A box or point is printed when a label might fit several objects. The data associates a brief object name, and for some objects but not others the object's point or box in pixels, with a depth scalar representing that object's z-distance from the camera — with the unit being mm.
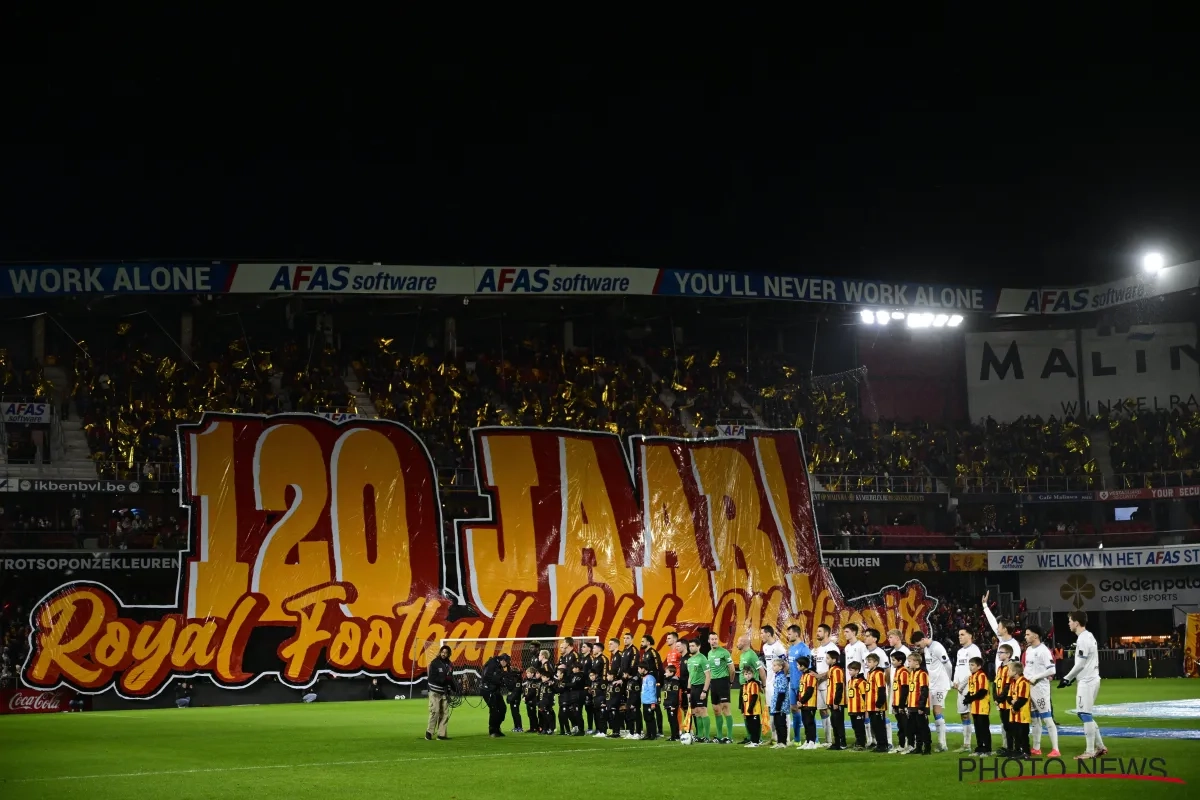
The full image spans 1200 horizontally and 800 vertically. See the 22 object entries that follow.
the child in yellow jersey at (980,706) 18516
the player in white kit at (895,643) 20319
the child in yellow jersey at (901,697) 19484
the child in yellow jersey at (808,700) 20719
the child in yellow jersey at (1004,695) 18172
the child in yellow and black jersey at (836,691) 20672
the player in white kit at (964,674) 19516
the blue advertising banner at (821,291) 45438
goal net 33781
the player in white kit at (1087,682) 17641
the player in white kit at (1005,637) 19234
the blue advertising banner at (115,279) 39531
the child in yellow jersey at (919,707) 19312
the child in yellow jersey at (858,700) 20109
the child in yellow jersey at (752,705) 21609
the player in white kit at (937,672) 20719
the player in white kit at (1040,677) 18328
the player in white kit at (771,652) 21172
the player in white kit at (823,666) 21406
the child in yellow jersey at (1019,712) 17953
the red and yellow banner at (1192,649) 43719
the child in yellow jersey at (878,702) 19797
